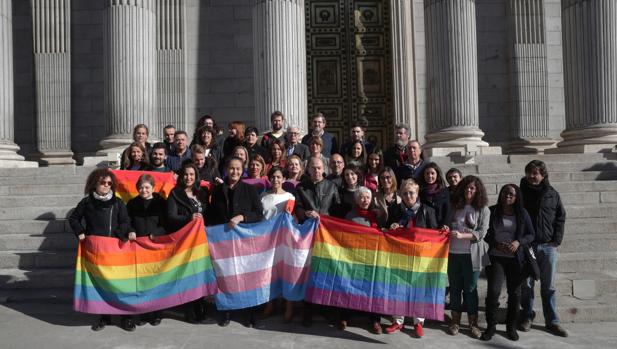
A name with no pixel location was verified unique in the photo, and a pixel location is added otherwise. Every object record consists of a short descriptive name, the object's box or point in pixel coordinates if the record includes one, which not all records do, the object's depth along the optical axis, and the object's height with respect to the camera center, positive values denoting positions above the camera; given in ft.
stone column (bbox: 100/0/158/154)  47.93 +9.30
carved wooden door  59.52 +10.97
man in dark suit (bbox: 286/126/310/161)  33.32 +1.96
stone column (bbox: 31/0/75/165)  57.21 +10.14
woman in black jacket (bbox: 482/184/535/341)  24.11 -3.16
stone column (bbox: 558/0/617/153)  48.70 +8.26
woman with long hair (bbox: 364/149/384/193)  28.94 +0.54
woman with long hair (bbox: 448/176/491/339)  24.56 -2.80
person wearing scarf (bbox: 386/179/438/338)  25.04 -1.55
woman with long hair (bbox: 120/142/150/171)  31.35 +1.37
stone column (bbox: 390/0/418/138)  57.88 +11.15
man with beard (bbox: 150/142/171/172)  30.40 +1.38
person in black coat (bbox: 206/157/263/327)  26.30 -0.89
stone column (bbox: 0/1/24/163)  47.42 +8.11
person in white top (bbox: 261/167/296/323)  26.91 -0.84
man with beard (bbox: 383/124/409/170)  31.96 +1.52
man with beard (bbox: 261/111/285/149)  35.27 +3.05
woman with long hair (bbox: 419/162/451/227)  25.34 -0.62
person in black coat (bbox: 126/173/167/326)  26.05 -1.22
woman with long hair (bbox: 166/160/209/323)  26.02 -0.97
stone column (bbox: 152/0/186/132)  56.80 +11.53
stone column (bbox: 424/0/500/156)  48.08 +8.20
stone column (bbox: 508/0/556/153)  58.95 +9.72
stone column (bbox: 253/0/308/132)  46.80 +9.26
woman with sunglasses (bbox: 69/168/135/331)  25.50 -1.13
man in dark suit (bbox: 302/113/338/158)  34.30 +2.58
